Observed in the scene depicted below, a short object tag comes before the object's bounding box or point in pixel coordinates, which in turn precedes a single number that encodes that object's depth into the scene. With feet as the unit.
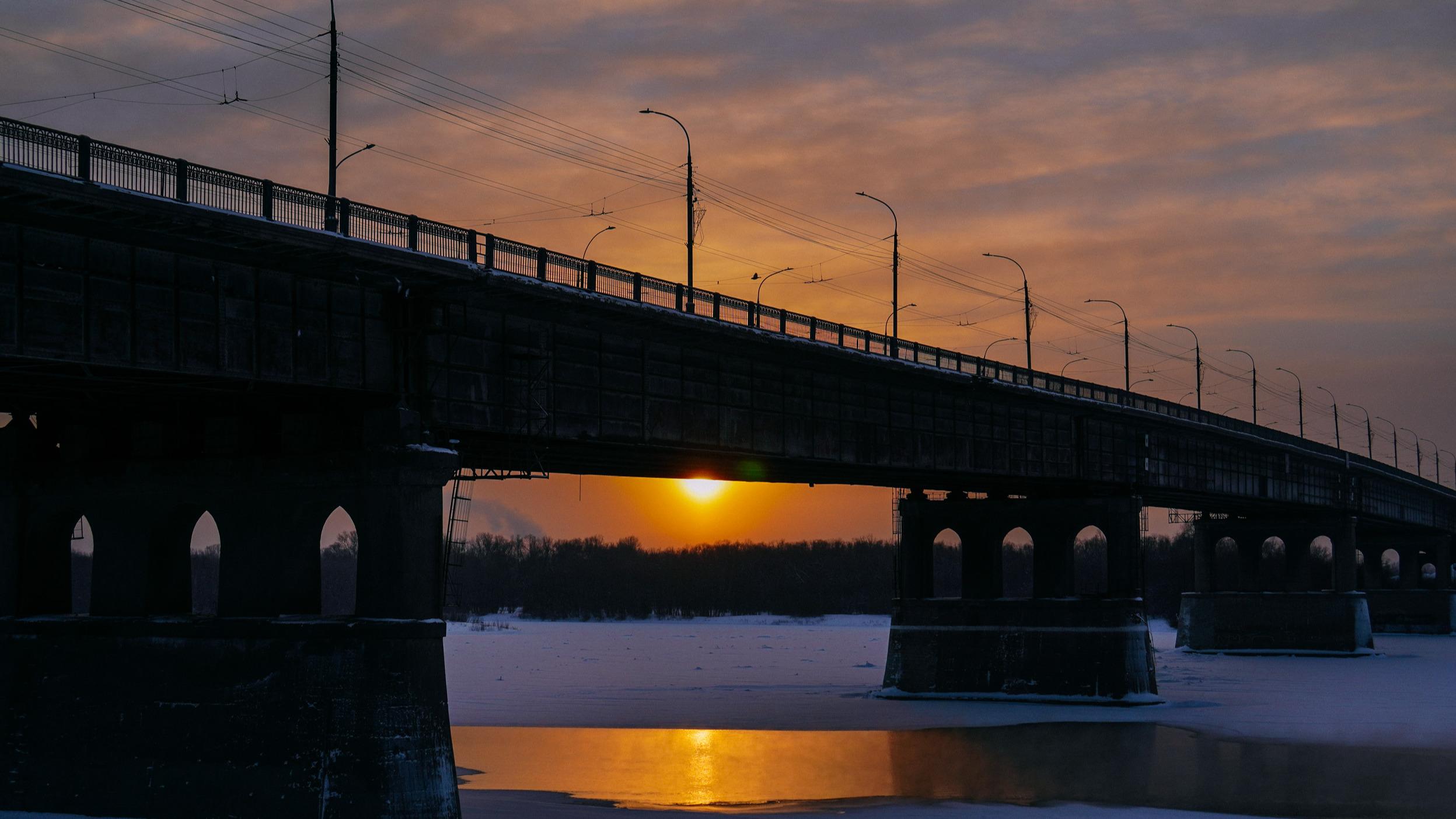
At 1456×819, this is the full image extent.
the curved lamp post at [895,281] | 233.60
